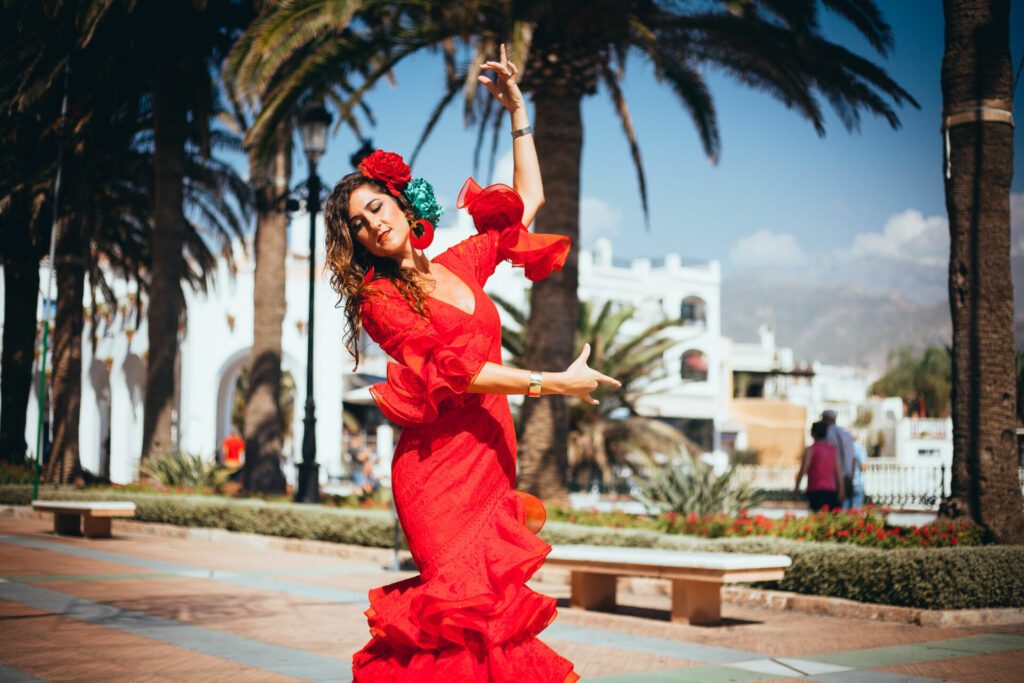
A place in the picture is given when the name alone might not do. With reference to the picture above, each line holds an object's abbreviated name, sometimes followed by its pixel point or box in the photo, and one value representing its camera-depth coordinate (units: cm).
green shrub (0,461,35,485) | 1602
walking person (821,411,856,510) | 1246
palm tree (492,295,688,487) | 2825
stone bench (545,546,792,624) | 778
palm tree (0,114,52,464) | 1045
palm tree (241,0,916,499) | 1290
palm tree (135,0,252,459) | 1870
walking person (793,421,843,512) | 1248
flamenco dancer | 311
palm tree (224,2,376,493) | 1809
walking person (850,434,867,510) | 1297
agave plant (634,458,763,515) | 1238
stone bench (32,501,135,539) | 1367
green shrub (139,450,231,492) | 1920
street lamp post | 1551
